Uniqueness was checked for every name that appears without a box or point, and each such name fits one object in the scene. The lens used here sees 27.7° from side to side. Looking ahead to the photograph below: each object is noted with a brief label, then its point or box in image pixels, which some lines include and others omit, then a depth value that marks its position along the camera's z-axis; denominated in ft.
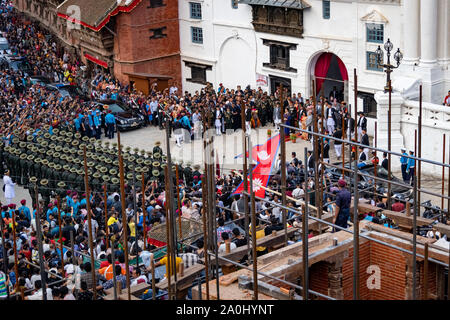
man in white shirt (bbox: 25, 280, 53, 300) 65.77
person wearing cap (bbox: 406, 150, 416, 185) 100.39
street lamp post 102.32
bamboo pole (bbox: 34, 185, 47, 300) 61.98
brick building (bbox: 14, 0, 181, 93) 152.56
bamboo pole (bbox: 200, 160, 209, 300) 58.39
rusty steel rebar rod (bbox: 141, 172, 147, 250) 77.23
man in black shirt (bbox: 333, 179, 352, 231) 68.44
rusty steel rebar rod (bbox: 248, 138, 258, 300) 56.85
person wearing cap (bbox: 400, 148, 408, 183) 103.70
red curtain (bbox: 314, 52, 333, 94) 136.36
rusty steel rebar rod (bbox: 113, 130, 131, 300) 60.64
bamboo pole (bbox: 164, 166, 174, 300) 59.52
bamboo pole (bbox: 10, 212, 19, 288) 71.75
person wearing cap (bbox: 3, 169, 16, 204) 107.34
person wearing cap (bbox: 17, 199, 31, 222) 93.70
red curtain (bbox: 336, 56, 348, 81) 134.14
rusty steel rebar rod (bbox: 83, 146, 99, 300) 63.77
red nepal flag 74.84
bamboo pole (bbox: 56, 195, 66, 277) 74.28
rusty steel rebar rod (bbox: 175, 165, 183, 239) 75.88
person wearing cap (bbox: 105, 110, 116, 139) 134.62
